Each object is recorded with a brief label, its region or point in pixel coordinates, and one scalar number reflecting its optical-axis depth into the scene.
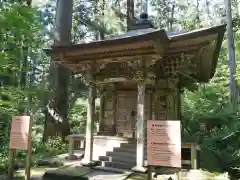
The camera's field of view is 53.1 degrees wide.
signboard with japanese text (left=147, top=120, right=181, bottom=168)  3.75
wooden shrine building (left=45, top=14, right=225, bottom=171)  5.72
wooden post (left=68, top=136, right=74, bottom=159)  7.72
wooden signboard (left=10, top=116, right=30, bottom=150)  4.87
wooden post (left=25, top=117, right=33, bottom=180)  4.79
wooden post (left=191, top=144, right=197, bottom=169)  6.71
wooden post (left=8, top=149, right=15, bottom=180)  5.14
